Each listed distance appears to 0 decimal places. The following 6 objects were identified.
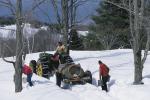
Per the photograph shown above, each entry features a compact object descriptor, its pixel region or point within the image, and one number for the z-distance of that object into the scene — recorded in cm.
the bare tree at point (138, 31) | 2497
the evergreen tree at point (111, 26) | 5750
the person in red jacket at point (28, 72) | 2681
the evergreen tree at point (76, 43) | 6388
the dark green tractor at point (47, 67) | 2953
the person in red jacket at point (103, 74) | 2566
